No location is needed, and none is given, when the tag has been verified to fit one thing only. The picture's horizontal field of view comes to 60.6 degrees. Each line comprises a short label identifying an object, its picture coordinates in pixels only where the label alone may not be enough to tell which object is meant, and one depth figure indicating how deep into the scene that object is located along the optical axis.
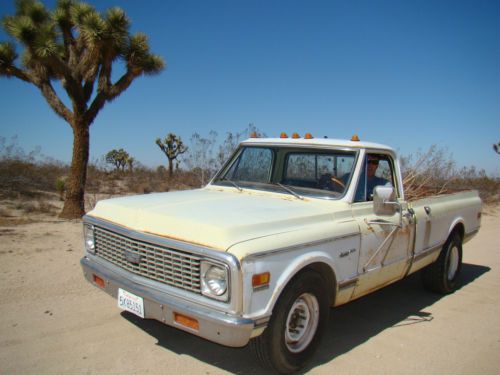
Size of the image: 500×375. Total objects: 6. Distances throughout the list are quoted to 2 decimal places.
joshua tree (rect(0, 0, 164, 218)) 10.86
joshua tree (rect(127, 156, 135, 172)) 34.87
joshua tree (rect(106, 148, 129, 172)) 36.12
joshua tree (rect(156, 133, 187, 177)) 28.88
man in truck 4.30
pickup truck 2.81
